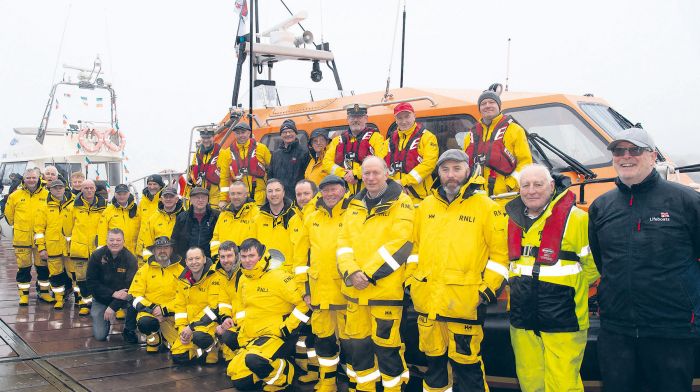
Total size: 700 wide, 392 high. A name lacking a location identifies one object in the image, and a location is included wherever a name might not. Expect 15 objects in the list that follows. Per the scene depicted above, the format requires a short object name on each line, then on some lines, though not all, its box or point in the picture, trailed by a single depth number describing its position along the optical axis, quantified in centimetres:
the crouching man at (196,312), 524
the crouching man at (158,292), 570
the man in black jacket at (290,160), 608
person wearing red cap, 477
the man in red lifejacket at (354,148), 520
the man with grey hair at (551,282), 309
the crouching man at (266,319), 459
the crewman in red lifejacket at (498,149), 433
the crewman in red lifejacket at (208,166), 702
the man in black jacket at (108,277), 619
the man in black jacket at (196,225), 606
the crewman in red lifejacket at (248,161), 642
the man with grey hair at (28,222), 793
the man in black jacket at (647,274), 267
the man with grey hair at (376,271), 380
